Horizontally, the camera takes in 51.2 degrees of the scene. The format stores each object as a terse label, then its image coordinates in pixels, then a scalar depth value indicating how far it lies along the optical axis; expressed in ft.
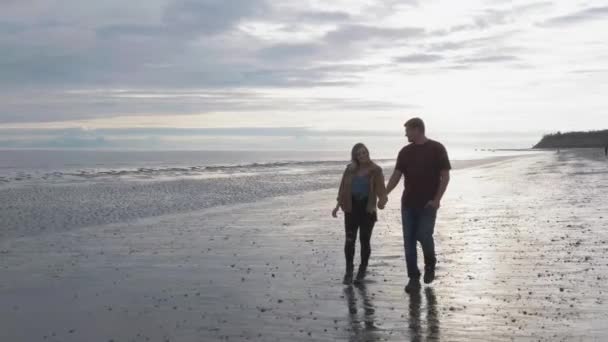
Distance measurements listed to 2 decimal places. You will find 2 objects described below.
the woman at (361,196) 28.63
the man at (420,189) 26.71
